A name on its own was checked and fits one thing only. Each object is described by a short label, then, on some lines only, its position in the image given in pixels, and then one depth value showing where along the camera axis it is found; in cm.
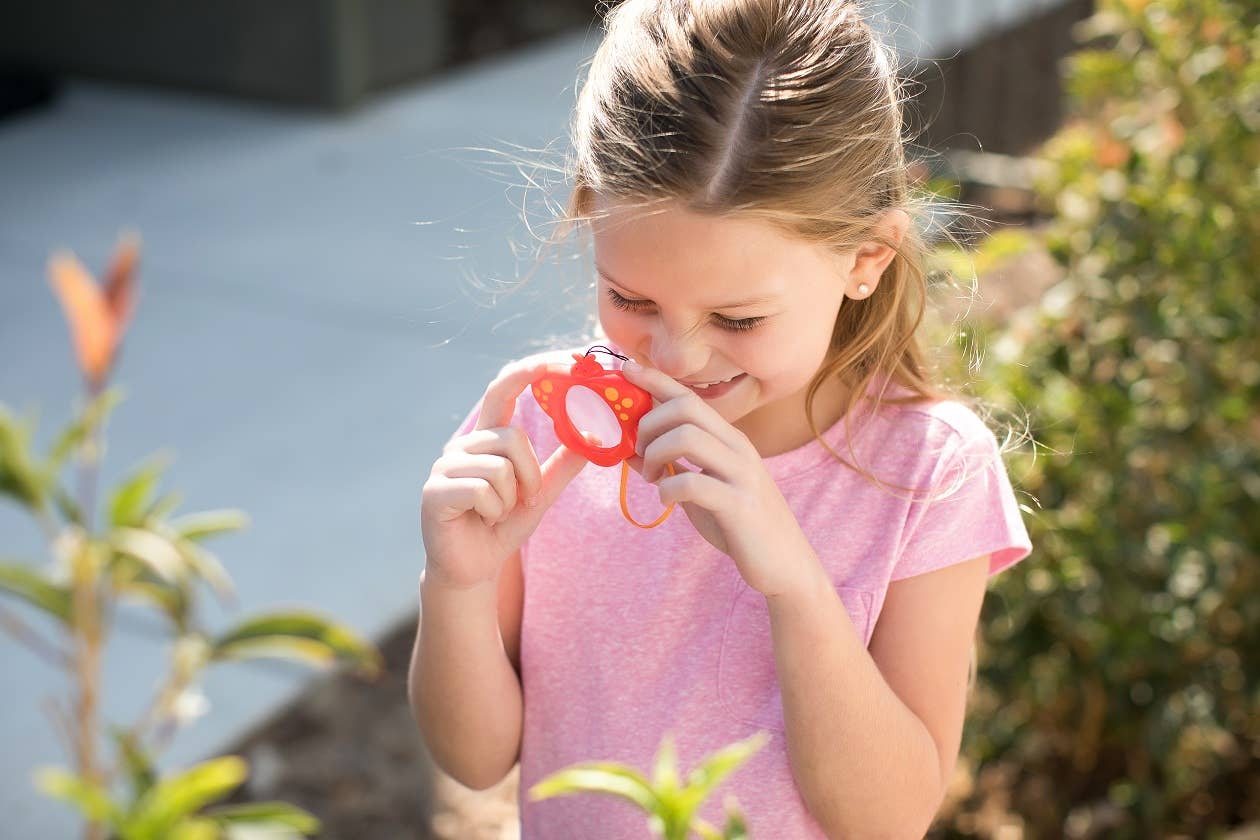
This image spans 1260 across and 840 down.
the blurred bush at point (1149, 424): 237
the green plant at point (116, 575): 182
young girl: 129
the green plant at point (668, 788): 88
